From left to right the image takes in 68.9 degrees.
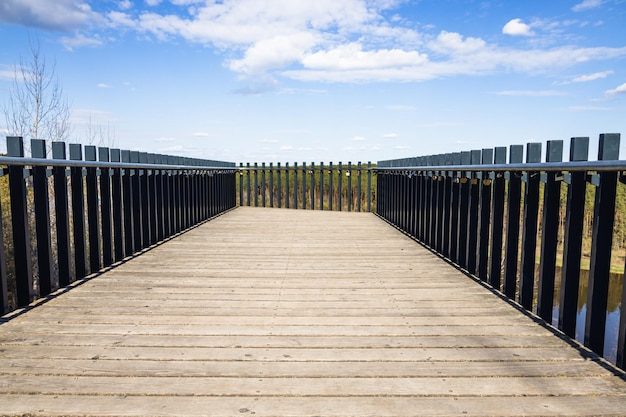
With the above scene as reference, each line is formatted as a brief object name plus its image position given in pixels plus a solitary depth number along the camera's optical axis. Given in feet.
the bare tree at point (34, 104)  37.27
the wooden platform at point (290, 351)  5.85
